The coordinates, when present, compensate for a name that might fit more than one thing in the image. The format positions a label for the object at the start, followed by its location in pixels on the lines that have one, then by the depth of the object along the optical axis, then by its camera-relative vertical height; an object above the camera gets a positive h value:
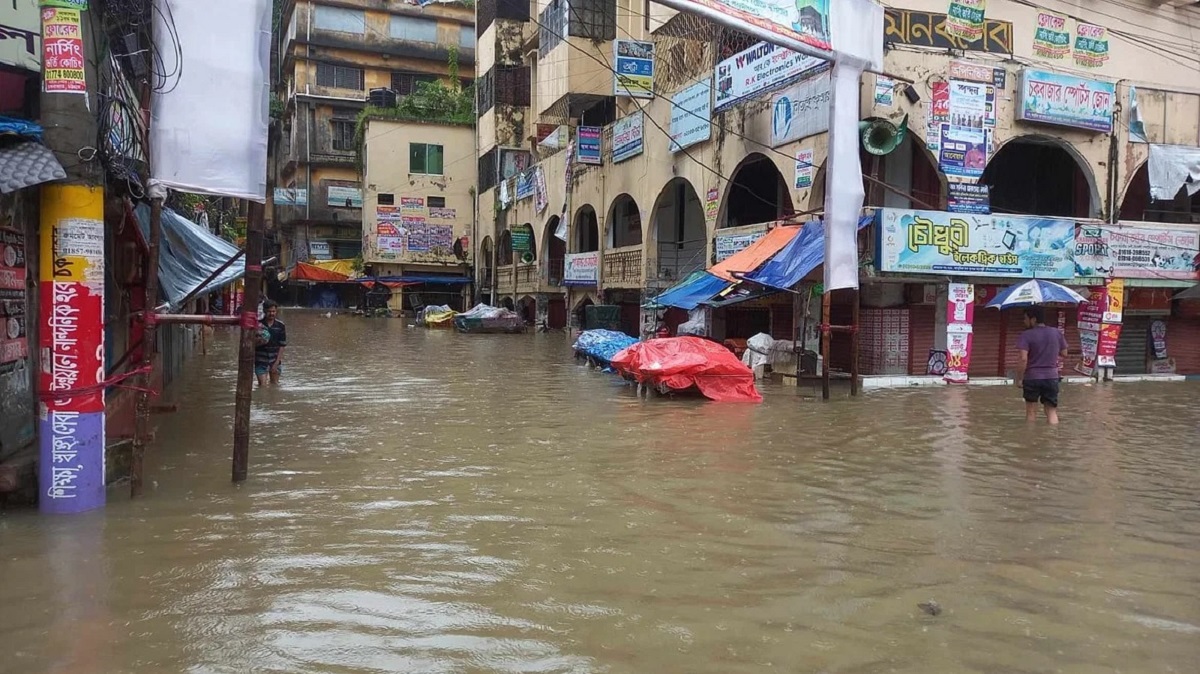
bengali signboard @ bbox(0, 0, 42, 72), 5.79 +2.00
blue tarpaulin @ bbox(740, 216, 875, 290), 14.28 +1.09
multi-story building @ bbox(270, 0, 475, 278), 50.41 +15.07
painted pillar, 5.70 -0.21
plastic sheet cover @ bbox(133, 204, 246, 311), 9.40 +0.76
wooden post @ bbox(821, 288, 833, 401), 12.95 -0.37
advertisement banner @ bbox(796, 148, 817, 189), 15.62 +2.96
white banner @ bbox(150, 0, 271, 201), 6.12 +1.64
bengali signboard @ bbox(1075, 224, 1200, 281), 16.84 +1.55
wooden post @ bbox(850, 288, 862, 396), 13.66 -0.47
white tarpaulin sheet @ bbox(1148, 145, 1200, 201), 16.81 +3.20
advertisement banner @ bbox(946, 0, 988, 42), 16.00 +5.96
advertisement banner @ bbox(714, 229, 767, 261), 17.47 +1.74
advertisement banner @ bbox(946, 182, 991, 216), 15.61 +2.39
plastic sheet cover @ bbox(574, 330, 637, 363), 17.06 -0.50
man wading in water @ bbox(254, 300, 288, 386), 13.46 -0.48
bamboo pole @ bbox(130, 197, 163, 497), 6.24 -0.09
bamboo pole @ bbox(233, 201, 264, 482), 6.52 +0.02
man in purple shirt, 10.74 -0.47
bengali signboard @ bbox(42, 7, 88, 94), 5.54 +1.80
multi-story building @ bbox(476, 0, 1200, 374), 15.58 +4.13
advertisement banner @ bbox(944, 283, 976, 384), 15.96 -0.10
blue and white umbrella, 14.40 +0.53
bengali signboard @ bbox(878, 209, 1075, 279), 15.26 +1.53
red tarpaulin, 12.80 -0.76
